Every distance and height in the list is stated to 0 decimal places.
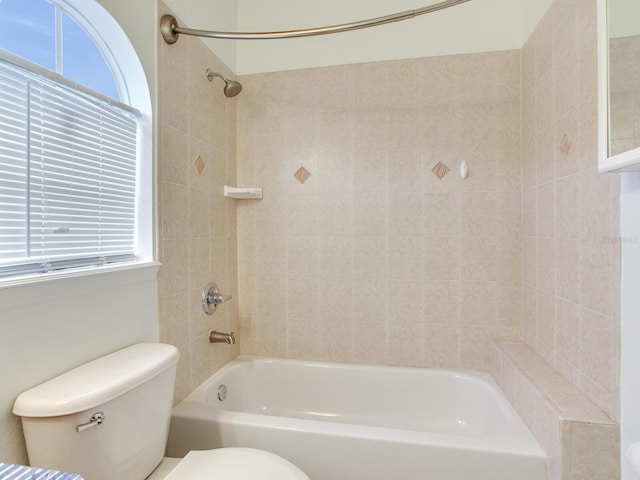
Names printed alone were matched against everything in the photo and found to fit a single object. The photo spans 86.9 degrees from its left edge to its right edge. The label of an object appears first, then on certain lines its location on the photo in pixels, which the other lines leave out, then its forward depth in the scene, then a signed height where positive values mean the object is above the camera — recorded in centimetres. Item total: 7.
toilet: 85 -51
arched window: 93 +32
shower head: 178 +81
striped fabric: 49 -35
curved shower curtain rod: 130 +86
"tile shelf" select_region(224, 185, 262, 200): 198 +28
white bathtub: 123 -82
